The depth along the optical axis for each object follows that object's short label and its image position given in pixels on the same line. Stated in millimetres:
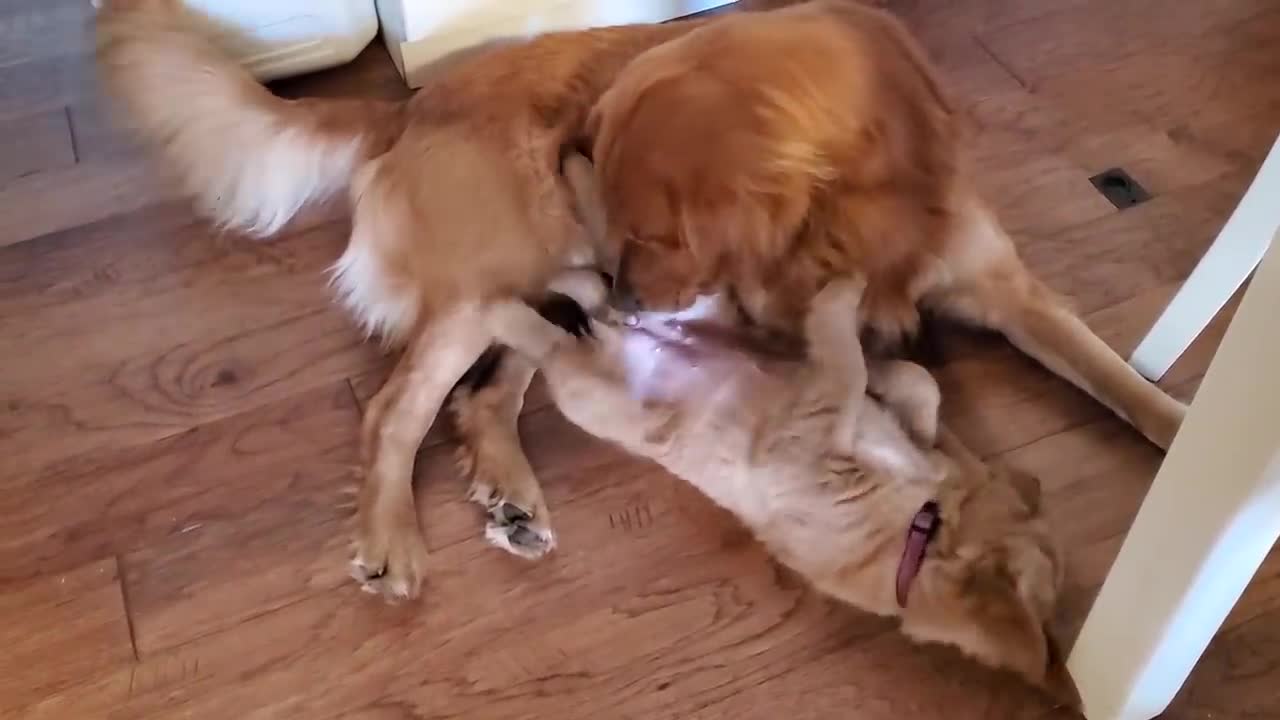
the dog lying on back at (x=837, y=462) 1266
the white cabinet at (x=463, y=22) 1957
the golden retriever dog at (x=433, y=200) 1496
